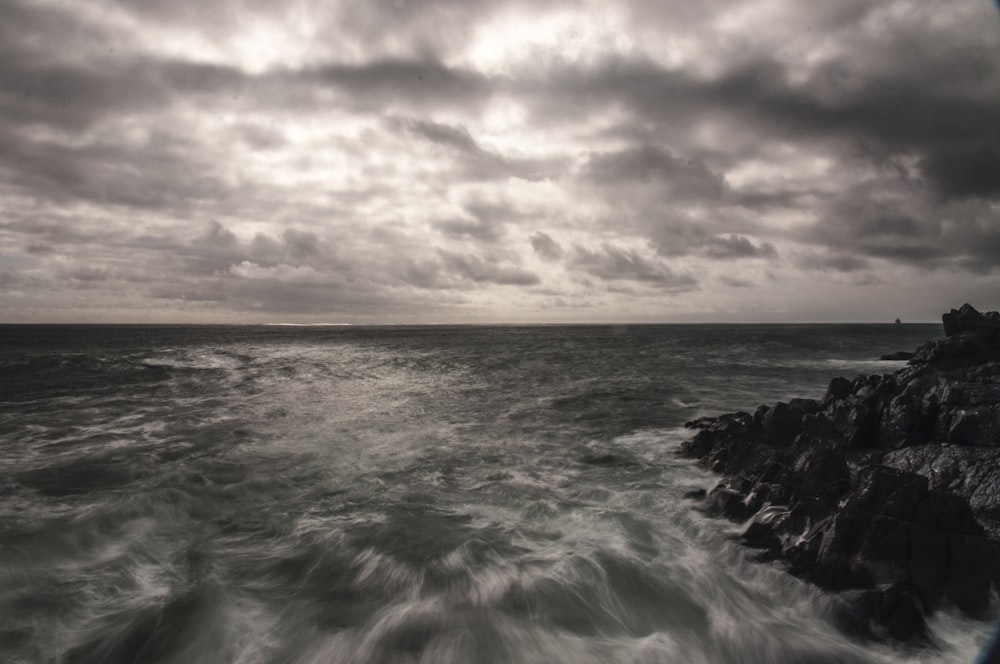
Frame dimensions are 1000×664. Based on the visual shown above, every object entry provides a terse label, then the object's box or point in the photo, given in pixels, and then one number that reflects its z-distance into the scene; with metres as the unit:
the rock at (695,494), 9.95
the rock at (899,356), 40.21
